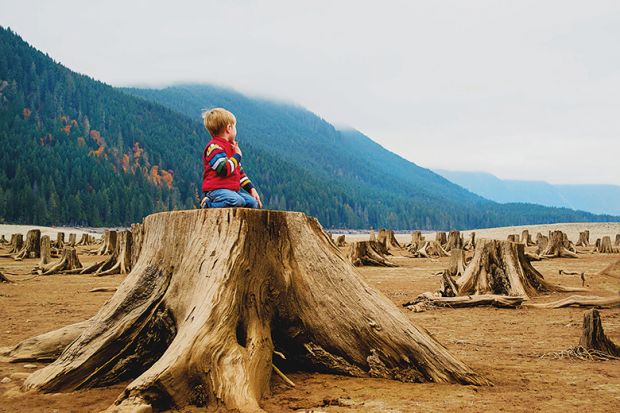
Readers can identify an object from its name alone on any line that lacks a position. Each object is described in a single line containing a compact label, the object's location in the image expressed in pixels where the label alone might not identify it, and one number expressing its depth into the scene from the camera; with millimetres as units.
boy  4902
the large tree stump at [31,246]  20609
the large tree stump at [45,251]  15312
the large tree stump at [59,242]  25217
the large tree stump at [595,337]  4695
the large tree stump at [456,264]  11453
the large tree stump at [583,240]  30422
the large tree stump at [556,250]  19625
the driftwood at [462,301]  8242
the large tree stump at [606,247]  23417
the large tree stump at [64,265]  14258
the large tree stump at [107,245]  21666
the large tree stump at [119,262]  13995
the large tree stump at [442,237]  26484
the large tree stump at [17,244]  21422
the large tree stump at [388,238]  26062
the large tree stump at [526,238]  30278
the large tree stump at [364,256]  17078
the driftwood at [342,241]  30422
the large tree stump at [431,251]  21703
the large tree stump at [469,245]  27052
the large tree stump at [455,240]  23030
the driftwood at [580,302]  7848
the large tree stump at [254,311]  3908
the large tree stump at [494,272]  9227
